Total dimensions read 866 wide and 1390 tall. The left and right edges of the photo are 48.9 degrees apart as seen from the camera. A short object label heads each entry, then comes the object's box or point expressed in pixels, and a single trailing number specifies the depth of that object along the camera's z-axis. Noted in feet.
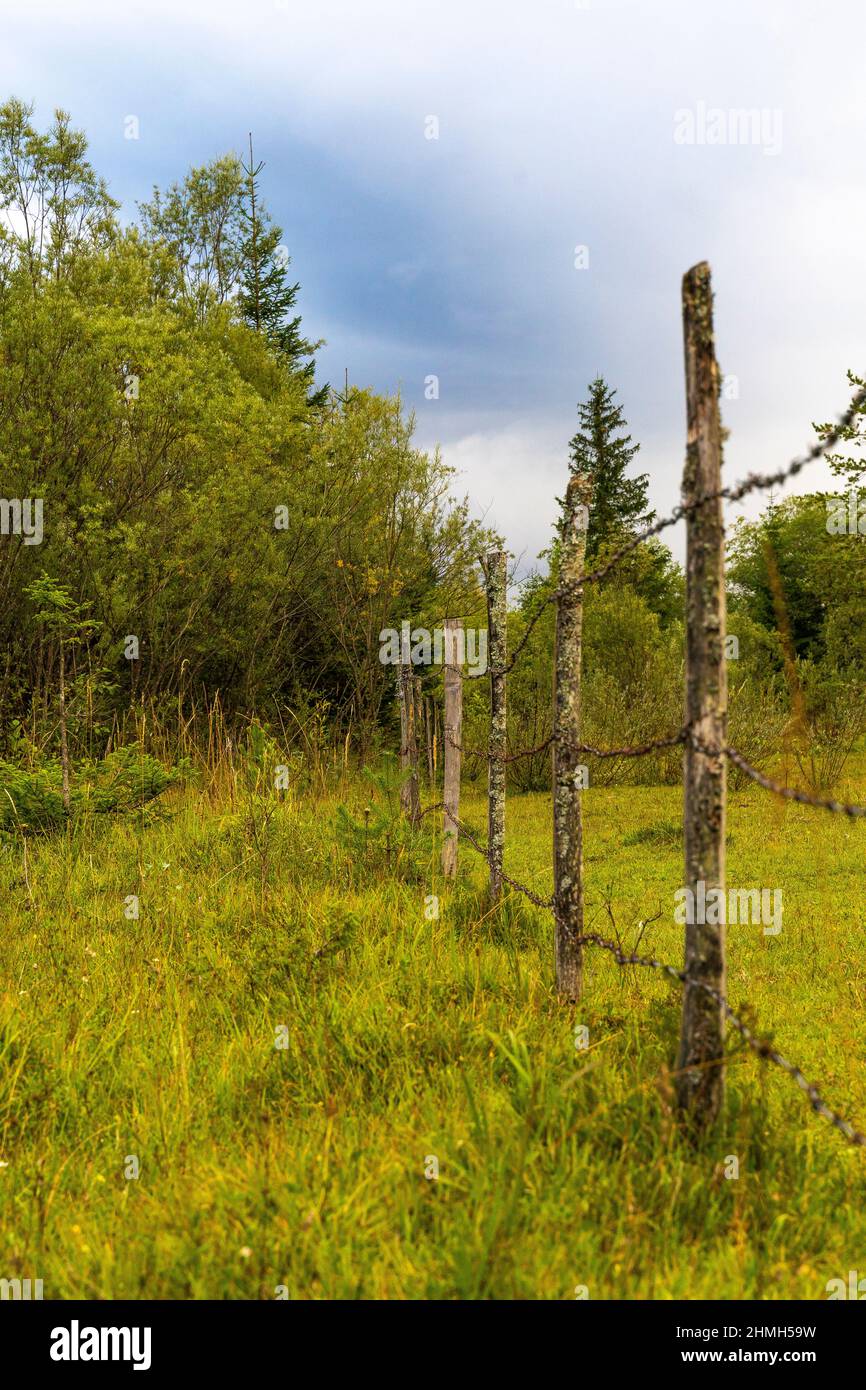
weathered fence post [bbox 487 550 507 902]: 19.85
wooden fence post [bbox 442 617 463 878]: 23.86
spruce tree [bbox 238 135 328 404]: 100.68
